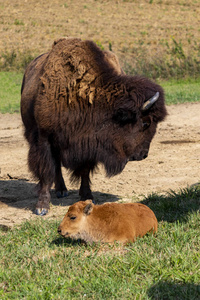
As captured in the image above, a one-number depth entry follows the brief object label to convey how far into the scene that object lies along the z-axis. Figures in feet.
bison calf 26.71
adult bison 34.91
